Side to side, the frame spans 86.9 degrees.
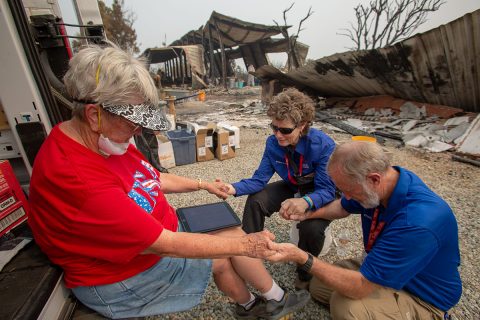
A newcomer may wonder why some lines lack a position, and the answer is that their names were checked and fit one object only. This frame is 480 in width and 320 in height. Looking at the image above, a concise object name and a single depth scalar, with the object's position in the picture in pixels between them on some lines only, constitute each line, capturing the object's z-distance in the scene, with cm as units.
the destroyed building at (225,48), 1711
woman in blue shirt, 232
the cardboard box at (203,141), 567
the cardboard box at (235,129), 611
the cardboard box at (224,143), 588
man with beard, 137
